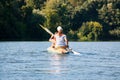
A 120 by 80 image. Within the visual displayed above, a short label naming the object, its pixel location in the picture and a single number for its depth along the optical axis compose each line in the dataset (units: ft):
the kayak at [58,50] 128.06
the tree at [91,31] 334.28
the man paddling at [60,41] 130.31
